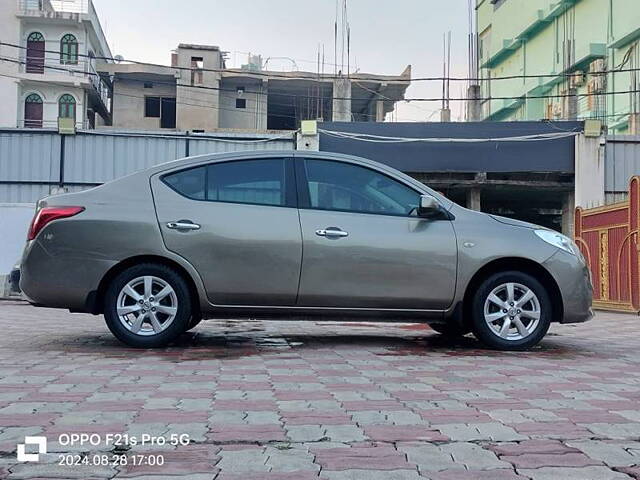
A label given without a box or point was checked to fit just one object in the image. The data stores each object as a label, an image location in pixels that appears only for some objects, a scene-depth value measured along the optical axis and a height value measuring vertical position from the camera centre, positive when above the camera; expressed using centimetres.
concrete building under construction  3794 +915
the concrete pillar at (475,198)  1992 +177
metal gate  1120 +23
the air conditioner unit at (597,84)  3168 +814
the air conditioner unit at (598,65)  3216 +912
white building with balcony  3606 +1010
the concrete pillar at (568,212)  2009 +142
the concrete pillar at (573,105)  3369 +762
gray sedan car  545 +2
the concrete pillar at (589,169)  1895 +250
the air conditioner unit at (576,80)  3419 +893
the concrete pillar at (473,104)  2753 +631
